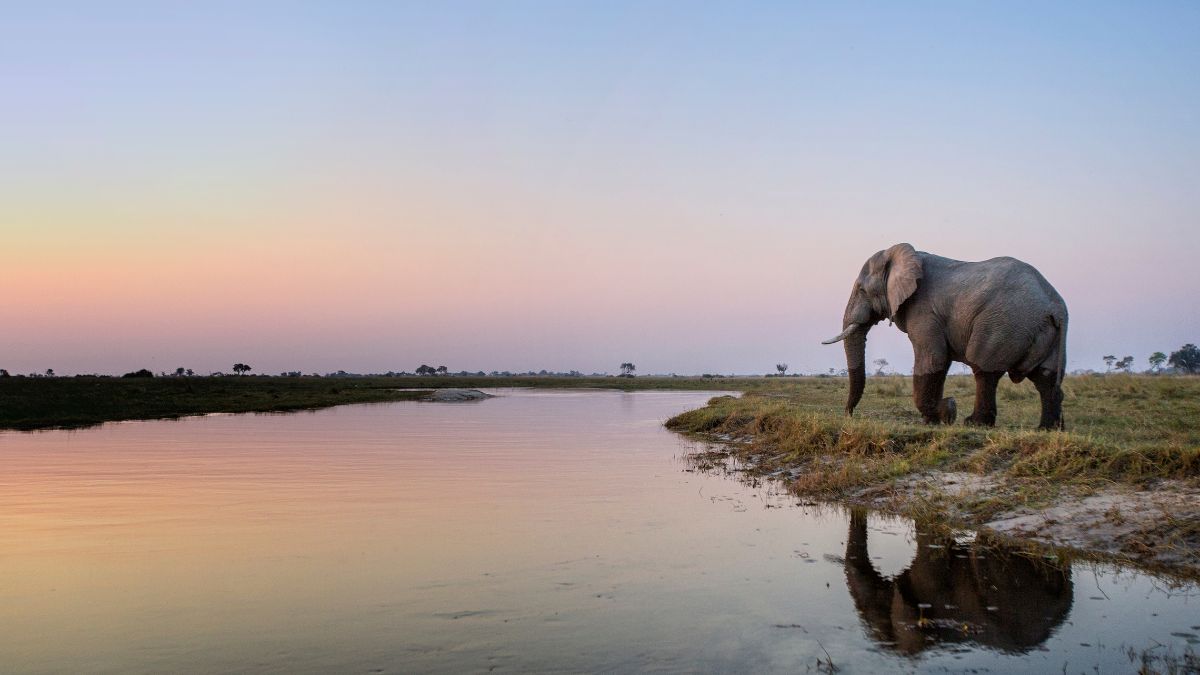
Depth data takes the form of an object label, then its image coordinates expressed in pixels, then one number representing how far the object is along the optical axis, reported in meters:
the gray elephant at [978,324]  15.45
